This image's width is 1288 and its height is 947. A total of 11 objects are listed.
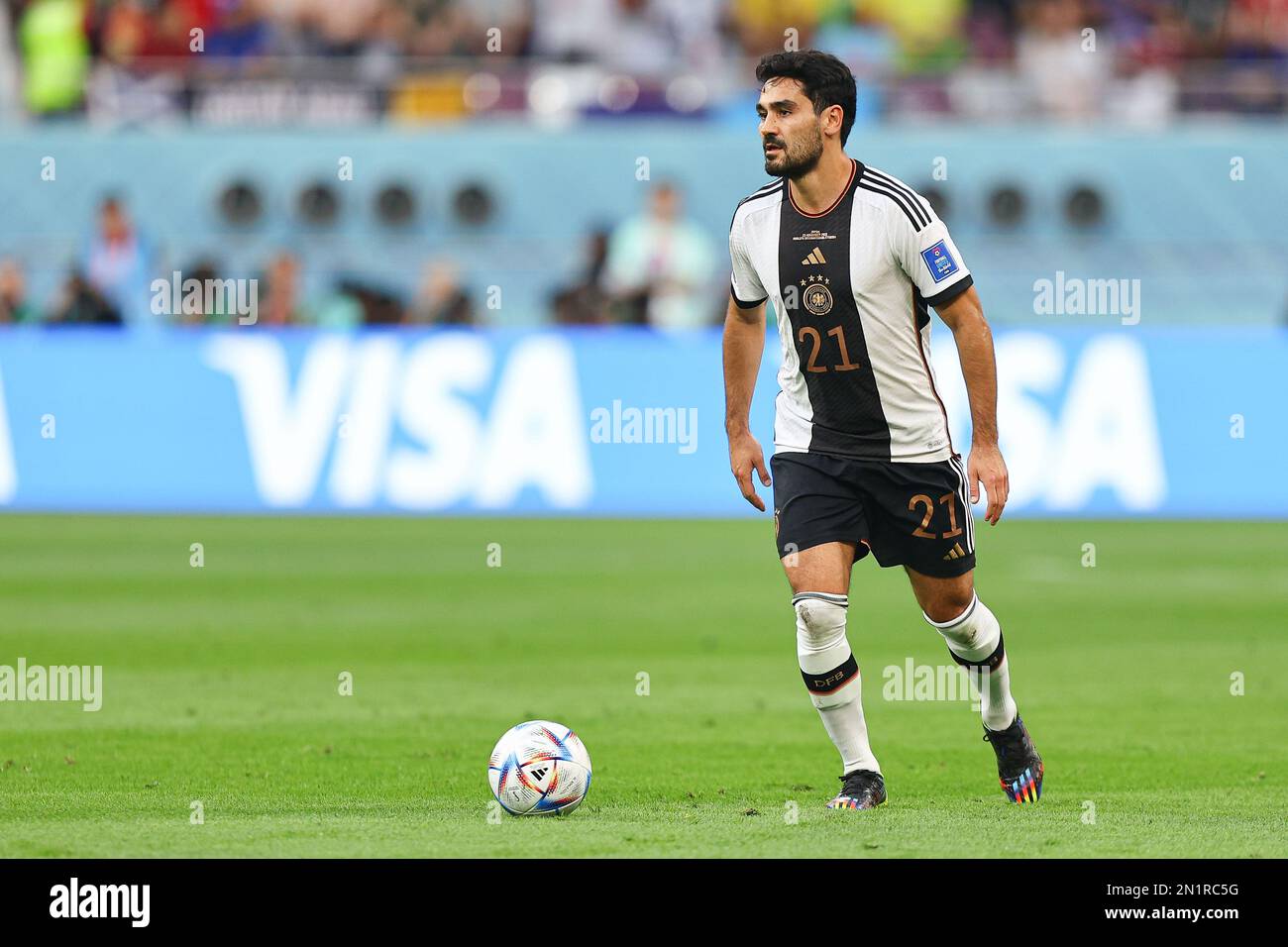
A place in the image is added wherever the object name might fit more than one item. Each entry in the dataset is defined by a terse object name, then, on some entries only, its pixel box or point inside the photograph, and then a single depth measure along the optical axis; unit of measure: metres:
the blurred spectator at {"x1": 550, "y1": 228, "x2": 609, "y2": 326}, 21.16
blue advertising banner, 18.80
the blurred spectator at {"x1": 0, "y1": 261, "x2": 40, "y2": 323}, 21.39
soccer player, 7.72
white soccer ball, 7.70
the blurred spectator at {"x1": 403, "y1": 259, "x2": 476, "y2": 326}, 21.20
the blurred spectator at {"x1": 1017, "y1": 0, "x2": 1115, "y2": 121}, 26.04
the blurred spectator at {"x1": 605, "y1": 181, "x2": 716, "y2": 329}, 21.88
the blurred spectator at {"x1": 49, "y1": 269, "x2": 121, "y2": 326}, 20.92
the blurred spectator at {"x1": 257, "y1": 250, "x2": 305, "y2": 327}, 21.19
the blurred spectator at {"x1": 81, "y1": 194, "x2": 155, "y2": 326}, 22.66
